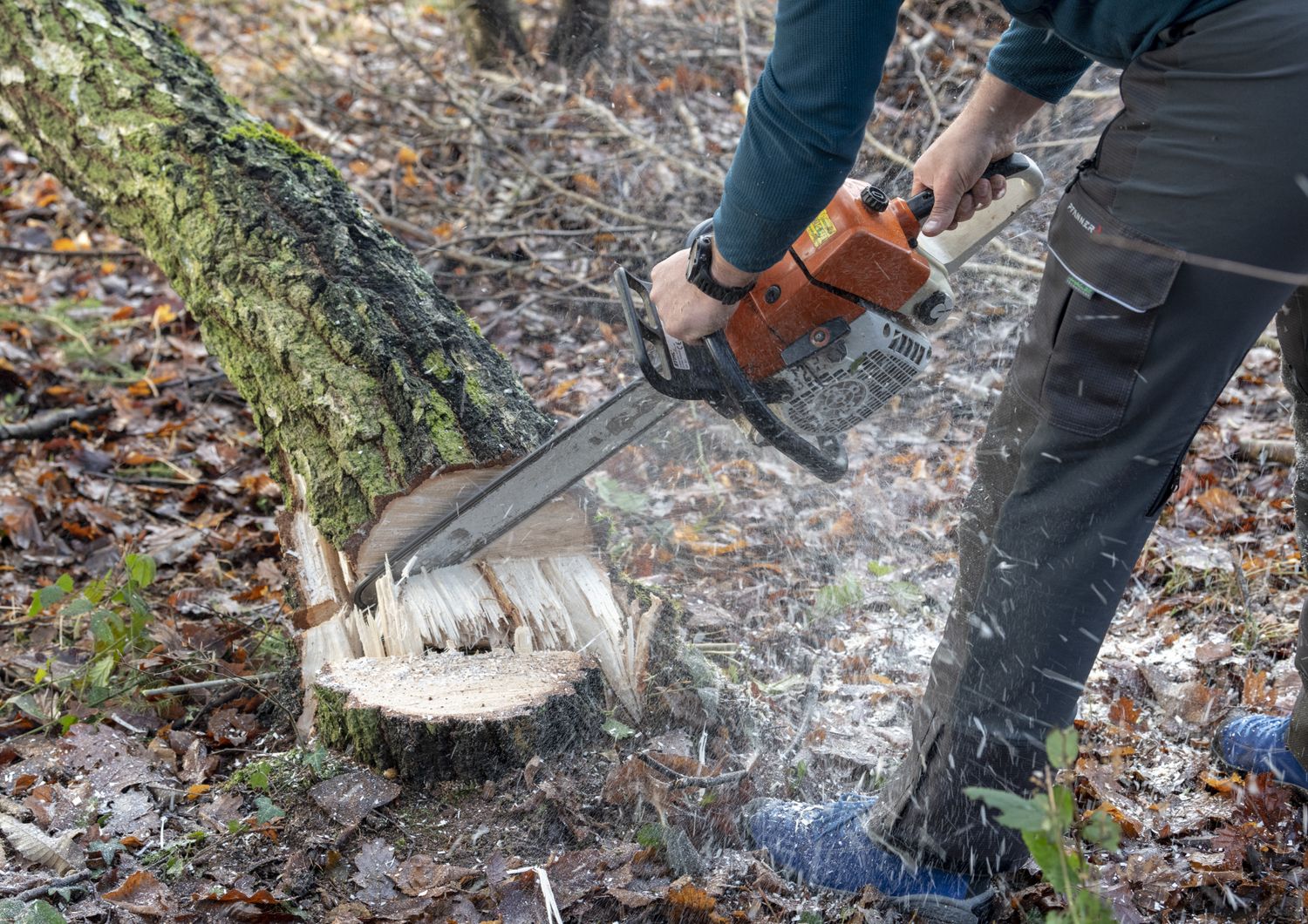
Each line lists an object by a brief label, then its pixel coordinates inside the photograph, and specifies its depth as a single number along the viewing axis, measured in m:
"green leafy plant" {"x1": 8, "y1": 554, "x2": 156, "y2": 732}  2.77
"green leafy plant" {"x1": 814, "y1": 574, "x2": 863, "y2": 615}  3.17
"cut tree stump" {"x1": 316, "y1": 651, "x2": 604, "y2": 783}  2.23
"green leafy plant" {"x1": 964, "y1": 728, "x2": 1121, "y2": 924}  1.30
